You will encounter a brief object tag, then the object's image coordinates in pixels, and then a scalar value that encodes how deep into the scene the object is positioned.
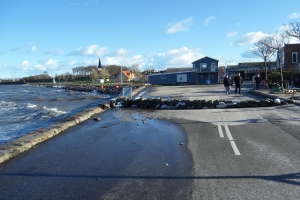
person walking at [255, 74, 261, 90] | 29.68
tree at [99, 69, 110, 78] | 132.23
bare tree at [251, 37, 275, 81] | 36.82
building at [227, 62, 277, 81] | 71.74
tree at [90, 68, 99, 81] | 132.25
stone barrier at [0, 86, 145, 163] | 6.76
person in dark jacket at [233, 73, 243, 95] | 24.31
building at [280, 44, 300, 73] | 43.34
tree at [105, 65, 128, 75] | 158.26
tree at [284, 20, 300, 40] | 19.48
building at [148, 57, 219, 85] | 64.06
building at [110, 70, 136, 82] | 119.11
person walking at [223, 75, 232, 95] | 24.16
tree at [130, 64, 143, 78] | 140.59
